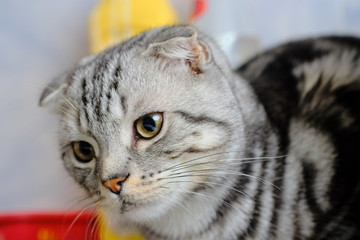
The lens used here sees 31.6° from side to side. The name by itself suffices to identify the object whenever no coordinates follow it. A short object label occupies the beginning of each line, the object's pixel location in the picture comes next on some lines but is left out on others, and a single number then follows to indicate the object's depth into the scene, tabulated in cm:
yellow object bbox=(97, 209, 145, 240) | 51
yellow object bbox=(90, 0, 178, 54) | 66
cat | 41
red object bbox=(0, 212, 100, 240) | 59
